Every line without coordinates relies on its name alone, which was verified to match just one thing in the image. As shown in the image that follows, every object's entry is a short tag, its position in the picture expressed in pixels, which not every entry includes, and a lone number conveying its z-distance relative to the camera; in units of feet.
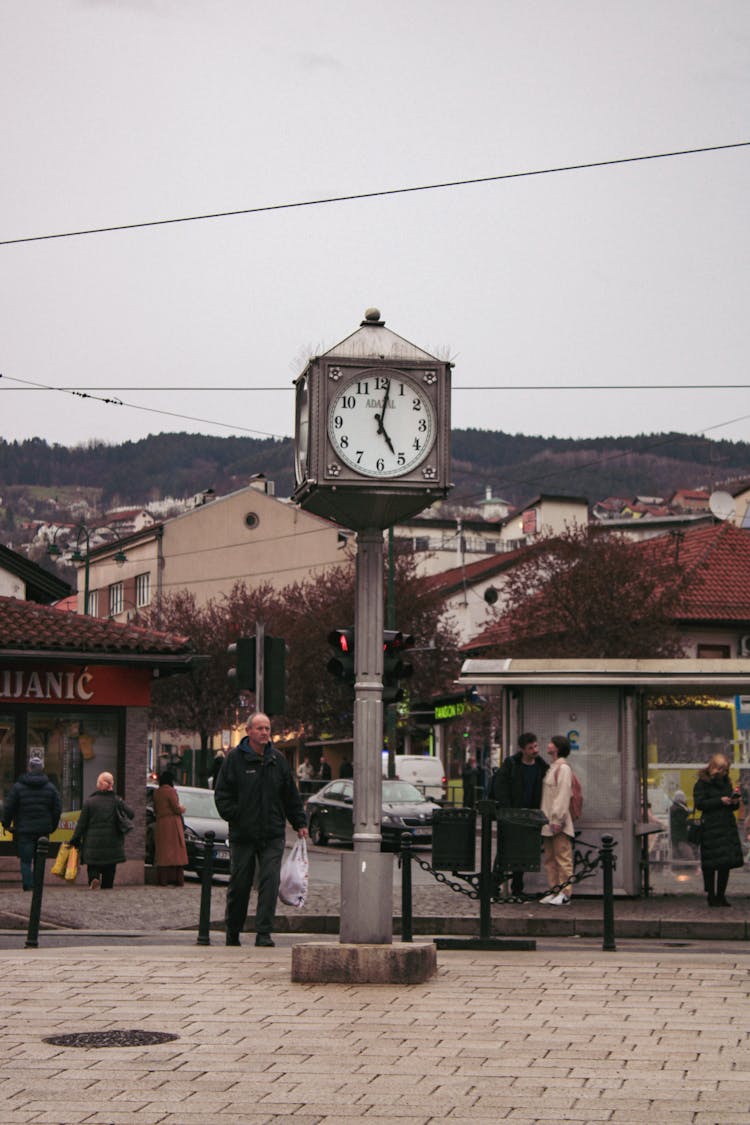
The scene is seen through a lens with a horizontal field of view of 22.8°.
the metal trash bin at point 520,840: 54.54
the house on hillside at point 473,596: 262.06
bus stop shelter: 69.62
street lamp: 172.76
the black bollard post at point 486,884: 51.29
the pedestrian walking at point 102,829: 79.30
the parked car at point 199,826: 90.99
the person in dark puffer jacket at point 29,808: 76.74
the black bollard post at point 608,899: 50.55
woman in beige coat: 65.67
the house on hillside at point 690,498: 494.34
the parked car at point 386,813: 119.03
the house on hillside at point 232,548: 291.38
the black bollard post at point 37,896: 52.39
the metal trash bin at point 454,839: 52.80
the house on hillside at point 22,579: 136.15
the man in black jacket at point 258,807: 48.01
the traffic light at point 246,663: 64.44
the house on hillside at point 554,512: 278.11
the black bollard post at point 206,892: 52.75
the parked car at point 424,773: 162.20
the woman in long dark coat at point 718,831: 66.69
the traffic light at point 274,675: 63.41
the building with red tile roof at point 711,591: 168.66
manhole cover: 30.63
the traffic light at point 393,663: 41.22
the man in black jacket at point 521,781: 67.36
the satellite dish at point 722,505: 216.95
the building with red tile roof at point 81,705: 90.68
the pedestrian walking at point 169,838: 86.12
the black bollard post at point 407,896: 49.32
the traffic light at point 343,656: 41.16
